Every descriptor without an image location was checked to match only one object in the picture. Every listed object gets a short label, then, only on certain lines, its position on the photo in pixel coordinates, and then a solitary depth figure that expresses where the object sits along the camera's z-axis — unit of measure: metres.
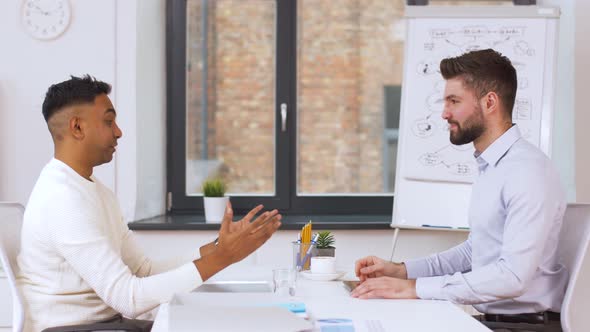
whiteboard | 3.58
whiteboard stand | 3.65
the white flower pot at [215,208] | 3.89
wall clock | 3.89
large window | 4.34
